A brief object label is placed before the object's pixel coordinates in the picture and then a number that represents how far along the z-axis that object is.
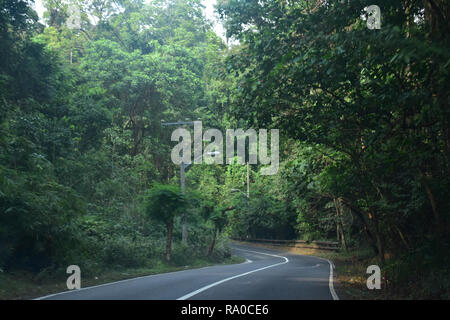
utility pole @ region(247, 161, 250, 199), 52.28
